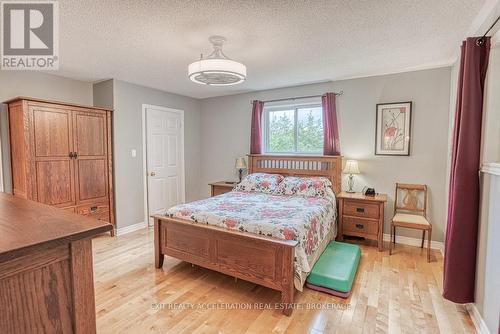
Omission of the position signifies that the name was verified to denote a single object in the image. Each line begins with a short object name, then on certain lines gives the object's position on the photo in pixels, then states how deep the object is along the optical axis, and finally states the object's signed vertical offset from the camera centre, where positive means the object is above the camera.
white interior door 4.45 -0.10
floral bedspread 2.23 -0.63
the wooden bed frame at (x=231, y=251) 2.11 -0.93
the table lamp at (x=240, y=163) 4.64 -0.18
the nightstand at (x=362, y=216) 3.31 -0.82
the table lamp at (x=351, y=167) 3.62 -0.19
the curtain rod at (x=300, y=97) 3.90 +0.92
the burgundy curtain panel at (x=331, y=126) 3.88 +0.42
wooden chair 3.21 -0.69
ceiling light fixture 2.16 +0.72
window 4.18 +0.42
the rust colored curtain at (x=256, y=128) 4.52 +0.45
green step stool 2.34 -1.13
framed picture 3.47 +0.36
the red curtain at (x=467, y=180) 1.95 -0.19
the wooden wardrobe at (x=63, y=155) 3.09 -0.04
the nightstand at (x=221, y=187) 4.53 -0.61
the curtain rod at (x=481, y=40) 1.90 +0.85
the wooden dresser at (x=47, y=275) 0.76 -0.40
